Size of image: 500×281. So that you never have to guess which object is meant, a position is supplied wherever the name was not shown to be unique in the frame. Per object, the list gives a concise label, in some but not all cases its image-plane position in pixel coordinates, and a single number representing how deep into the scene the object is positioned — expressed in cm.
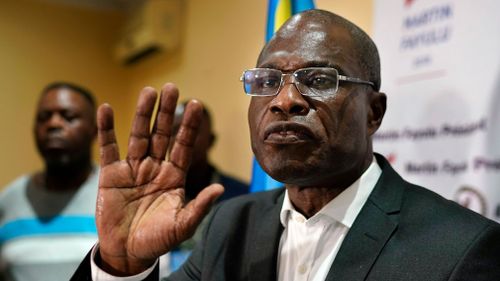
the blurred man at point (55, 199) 193
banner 145
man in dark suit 99
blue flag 183
